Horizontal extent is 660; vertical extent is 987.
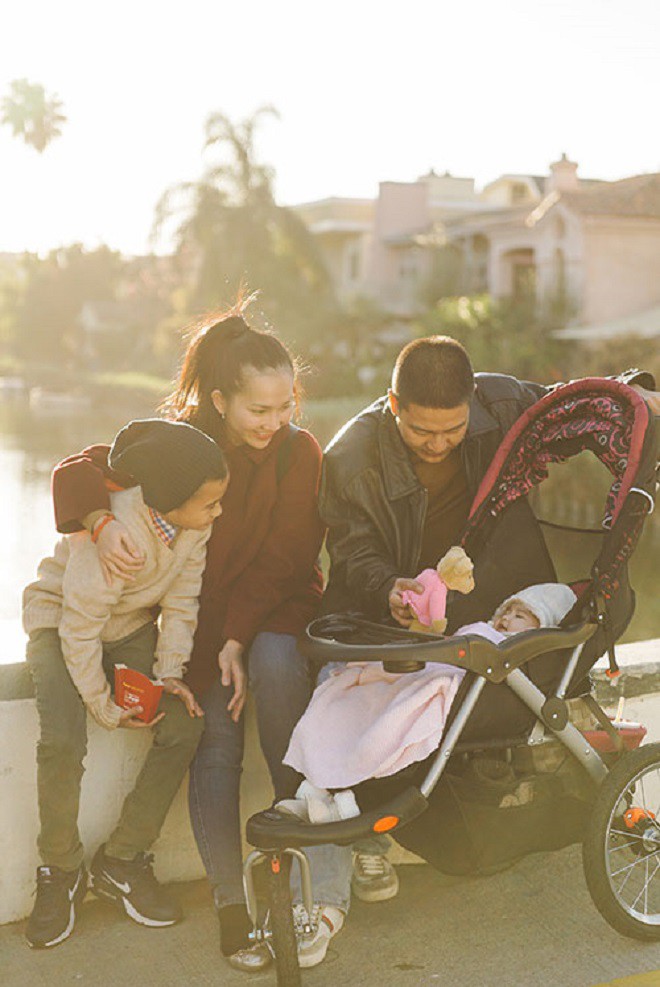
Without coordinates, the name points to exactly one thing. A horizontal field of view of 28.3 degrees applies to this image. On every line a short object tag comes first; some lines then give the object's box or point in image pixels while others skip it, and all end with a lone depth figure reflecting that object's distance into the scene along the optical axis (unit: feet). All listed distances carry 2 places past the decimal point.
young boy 10.61
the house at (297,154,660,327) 112.37
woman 10.84
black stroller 9.75
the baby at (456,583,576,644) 10.82
